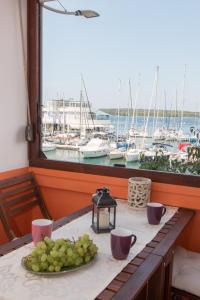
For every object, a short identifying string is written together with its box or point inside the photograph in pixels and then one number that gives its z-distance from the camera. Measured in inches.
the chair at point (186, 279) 55.7
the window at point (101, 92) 76.3
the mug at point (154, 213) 58.7
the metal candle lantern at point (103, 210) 54.7
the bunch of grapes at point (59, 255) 39.9
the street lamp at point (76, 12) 80.1
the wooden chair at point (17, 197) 77.0
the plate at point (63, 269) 39.4
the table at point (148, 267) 37.6
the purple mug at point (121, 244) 43.7
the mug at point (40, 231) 47.8
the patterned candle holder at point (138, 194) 69.5
